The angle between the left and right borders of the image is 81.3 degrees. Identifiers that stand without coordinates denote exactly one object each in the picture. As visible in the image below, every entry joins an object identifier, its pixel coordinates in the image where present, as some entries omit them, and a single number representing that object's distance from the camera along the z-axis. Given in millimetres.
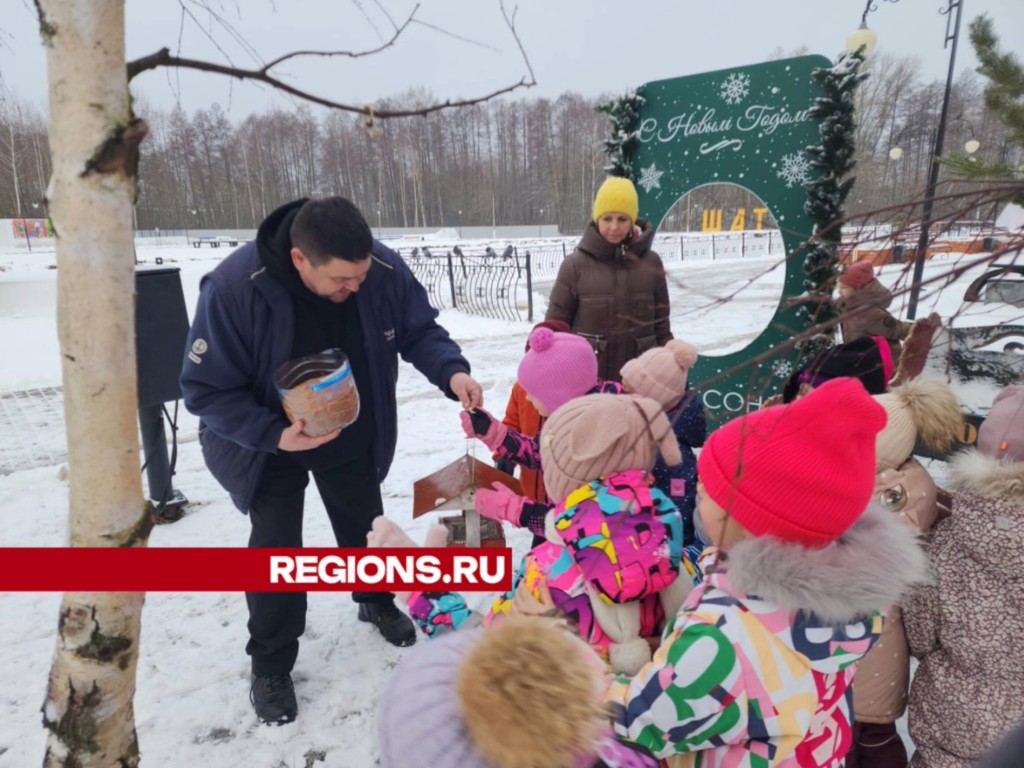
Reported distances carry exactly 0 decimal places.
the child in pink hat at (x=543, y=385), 2336
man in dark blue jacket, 2008
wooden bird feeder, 2139
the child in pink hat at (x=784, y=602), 1062
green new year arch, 4242
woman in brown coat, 3480
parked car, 3053
